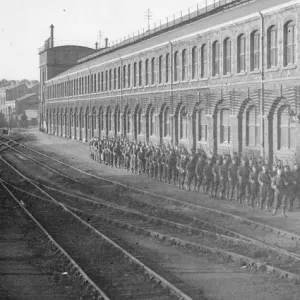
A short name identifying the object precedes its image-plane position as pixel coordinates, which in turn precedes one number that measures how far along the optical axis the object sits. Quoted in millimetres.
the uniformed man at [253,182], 18984
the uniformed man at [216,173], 21359
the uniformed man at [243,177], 19703
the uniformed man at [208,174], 21969
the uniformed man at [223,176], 20878
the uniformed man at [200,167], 22644
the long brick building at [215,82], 23906
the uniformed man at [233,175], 20417
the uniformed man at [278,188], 17750
